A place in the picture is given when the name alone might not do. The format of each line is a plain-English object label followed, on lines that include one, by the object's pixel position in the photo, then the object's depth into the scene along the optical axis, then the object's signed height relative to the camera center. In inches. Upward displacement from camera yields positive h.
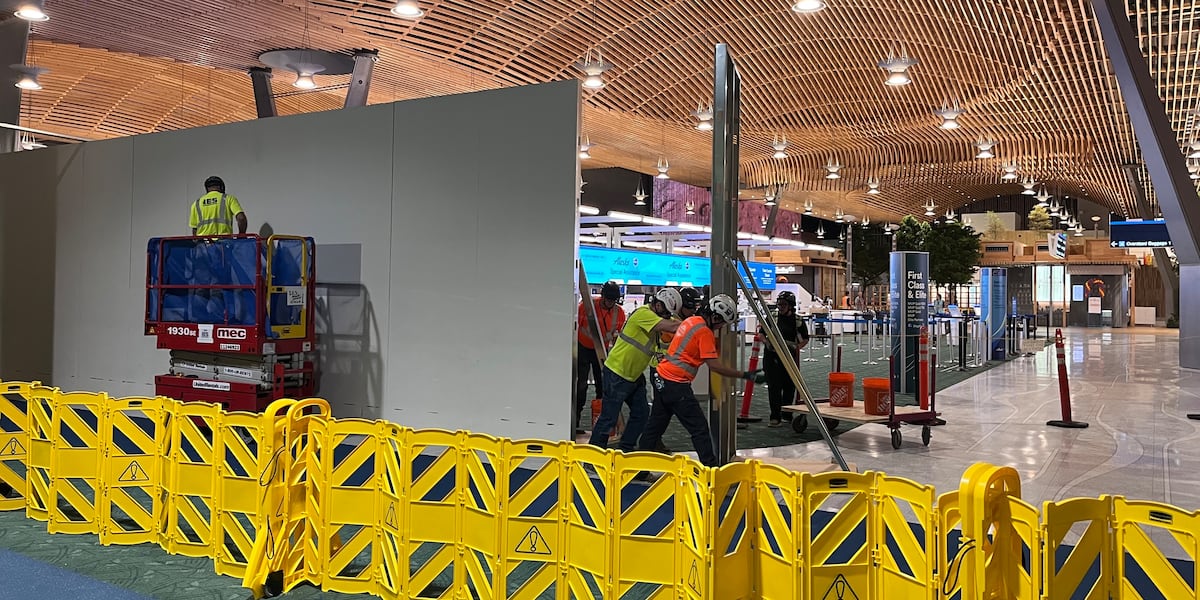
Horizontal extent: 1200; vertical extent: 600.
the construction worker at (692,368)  247.6 -16.4
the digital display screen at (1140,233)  805.2 +72.6
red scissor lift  316.2 -4.8
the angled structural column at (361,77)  478.9 +121.6
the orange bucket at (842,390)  334.6 -29.5
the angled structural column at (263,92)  534.6 +124.8
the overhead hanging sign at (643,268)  587.8 +28.3
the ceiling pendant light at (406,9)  391.5 +128.1
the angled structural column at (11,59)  460.4 +124.0
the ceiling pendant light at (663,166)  874.8 +137.7
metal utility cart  318.7 -37.2
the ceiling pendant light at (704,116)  633.0 +135.8
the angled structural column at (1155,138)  413.4 +93.9
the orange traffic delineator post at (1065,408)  382.3 -40.0
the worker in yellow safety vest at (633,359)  264.4 -15.1
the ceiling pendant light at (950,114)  634.2 +140.1
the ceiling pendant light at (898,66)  496.4 +134.8
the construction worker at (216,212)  341.4 +34.2
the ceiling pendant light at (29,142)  807.1 +149.0
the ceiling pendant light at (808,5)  381.1 +128.3
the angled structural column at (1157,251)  927.9 +73.6
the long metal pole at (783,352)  262.5 -12.7
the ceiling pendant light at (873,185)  994.0 +144.8
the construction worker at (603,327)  355.6 -8.1
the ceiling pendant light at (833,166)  888.3 +141.2
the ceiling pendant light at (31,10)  373.4 +120.3
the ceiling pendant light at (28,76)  459.8 +115.1
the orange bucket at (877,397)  324.5 -30.7
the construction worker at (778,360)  393.1 -21.6
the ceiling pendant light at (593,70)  497.7 +130.7
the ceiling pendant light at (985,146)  767.7 +141.2
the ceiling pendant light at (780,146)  764.0 +140.6
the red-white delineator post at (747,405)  399.2 -42.7
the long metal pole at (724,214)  265.1 +27.9
